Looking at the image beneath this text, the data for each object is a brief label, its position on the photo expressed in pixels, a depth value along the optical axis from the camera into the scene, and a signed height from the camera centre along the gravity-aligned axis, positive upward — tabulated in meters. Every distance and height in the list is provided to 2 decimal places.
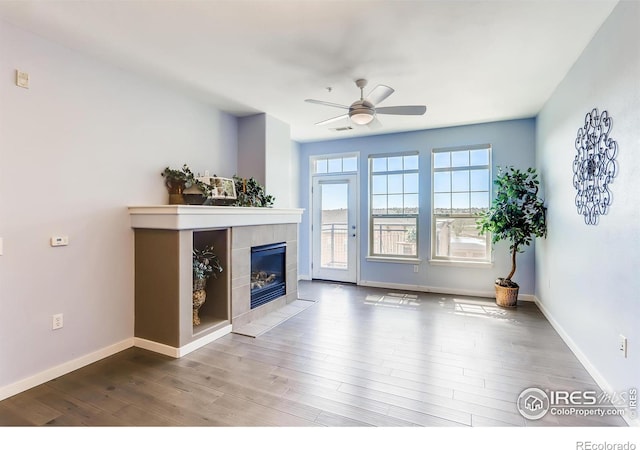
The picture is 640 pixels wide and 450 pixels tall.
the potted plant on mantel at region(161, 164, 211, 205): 3.55 +0.39
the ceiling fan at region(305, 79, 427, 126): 3.04 +1.10
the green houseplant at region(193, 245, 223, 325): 3.26 -0.54
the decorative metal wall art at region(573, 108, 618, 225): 2.30 +0.45
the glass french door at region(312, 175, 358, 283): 5.96 -0.14
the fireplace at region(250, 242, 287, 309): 4.04 -0.74
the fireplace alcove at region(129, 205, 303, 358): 2.94 -0.55
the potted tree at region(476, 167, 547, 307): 4.15 +0.06
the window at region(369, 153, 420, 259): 5.50 +0.28
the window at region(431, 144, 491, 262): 5.05 +0.34
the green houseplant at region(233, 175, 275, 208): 4.15 +0.38
